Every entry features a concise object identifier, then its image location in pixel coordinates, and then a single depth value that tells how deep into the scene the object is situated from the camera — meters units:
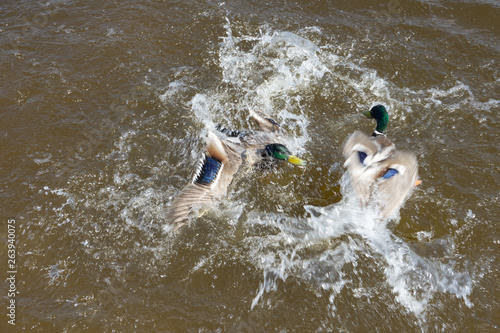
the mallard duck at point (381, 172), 3.68
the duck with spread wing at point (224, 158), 3.66
